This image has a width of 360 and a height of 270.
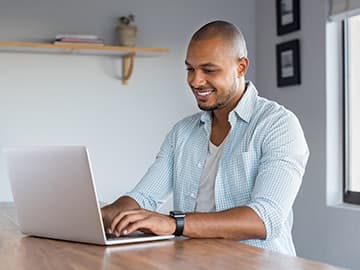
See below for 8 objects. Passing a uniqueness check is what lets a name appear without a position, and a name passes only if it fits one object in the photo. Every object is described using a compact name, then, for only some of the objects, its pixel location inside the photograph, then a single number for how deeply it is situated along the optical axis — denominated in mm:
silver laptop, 1580
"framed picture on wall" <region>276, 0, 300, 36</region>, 3854
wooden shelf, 3684
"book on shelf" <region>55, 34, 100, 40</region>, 3775
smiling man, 1739
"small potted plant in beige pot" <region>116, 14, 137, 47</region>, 3930
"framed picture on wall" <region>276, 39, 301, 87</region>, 3844
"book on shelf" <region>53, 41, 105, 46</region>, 3753
